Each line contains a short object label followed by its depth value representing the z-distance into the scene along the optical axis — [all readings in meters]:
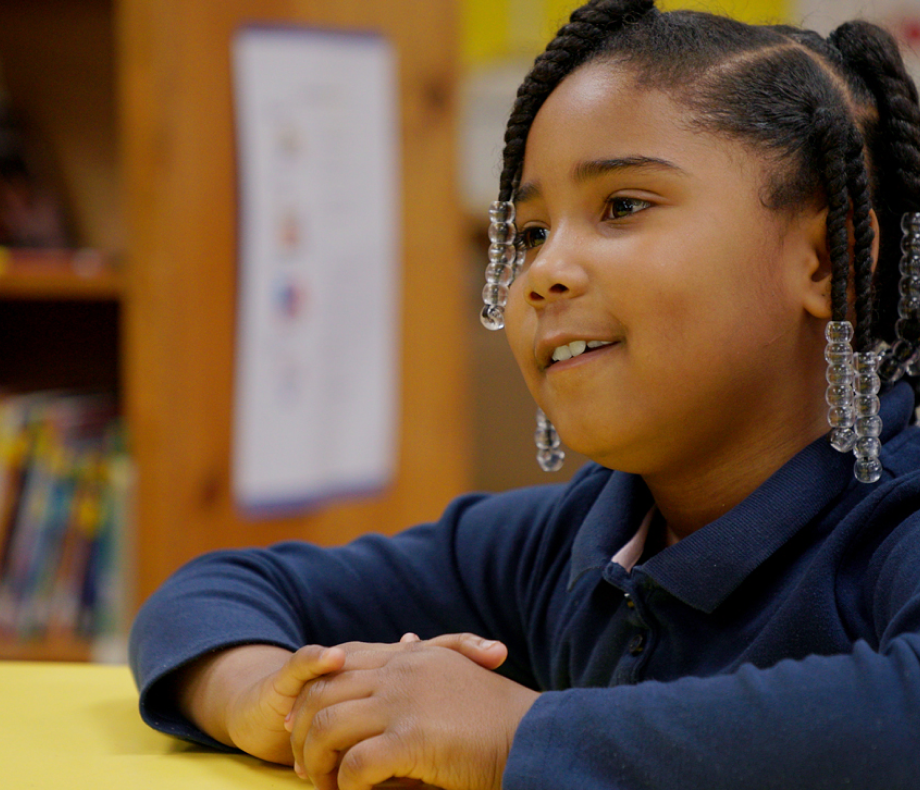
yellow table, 0.94
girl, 0.95
